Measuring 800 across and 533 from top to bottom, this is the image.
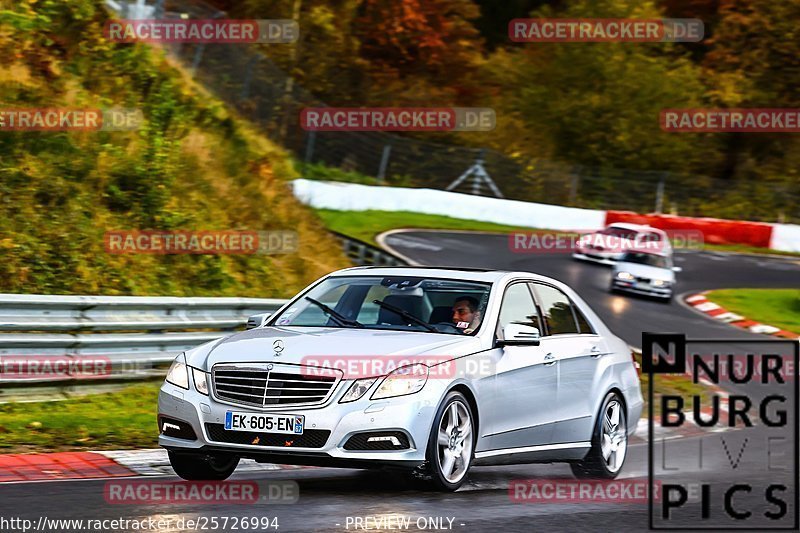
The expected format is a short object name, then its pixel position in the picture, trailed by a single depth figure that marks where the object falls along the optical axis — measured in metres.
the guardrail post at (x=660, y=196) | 46.62
